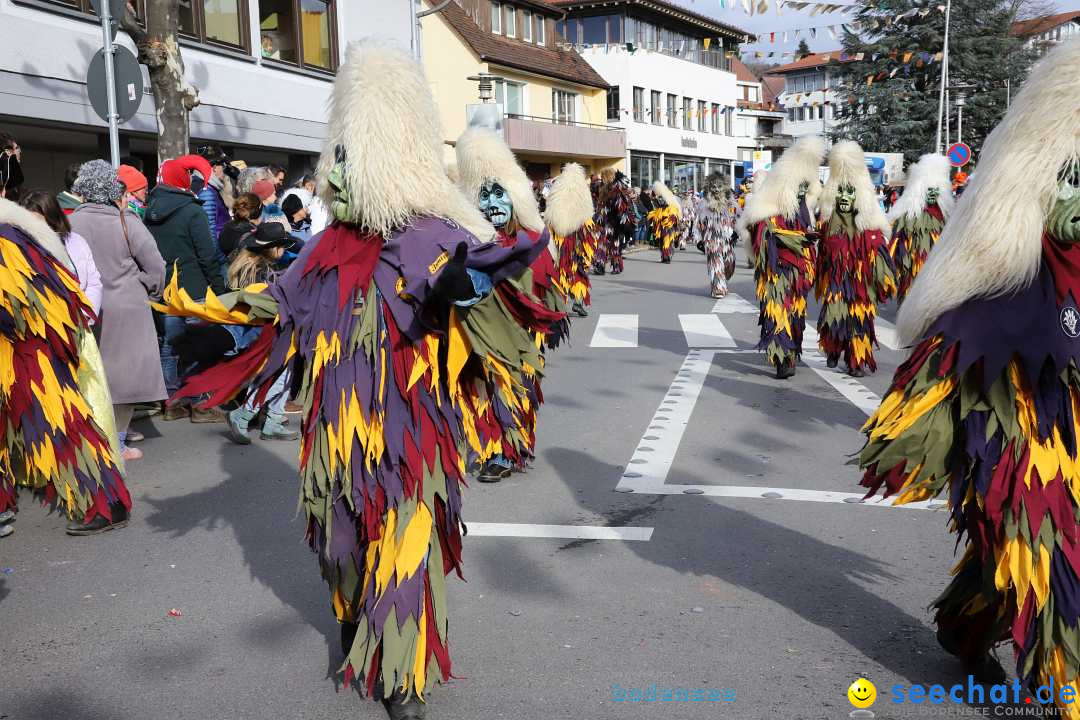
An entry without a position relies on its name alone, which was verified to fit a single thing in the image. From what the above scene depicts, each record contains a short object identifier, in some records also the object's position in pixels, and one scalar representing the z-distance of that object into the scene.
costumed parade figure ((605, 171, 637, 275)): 22.72
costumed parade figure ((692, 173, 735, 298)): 17.78
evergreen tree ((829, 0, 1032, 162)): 44.28
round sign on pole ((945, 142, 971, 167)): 23.17
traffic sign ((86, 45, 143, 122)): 8.58
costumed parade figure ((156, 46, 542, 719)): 3.39
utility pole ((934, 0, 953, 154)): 38.31
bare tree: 10.10
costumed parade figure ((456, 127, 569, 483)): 3.96
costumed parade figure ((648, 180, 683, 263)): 26.69
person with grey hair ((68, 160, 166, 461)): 6.59
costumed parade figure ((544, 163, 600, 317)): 13.54
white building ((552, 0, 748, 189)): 46.66
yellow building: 35.62
